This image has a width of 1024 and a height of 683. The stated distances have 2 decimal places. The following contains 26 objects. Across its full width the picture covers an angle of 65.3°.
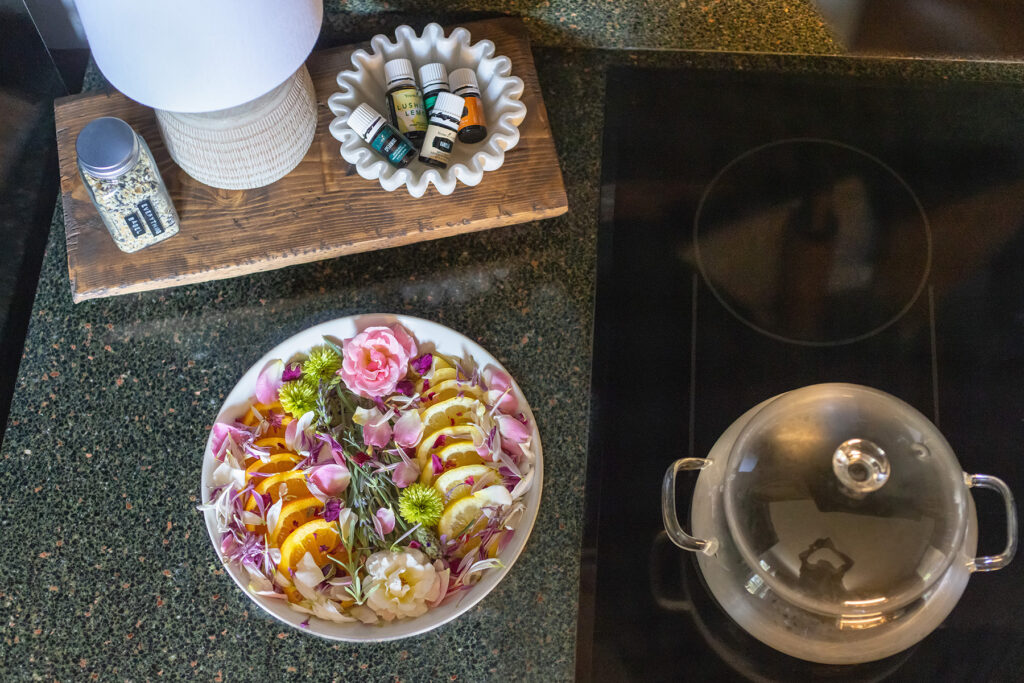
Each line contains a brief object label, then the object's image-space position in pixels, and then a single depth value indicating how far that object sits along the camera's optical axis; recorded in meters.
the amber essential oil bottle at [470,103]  0.76
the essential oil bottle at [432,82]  0.77
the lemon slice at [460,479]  0.71
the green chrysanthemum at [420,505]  0.70
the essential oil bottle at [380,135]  0.75
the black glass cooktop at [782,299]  0.74
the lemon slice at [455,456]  0.73
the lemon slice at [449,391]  0.75
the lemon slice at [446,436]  0.73
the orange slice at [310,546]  0.70
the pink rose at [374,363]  0.72
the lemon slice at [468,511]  0.71
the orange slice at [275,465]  0.73
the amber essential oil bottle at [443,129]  0.74
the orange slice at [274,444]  0.74
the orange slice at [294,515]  0.71
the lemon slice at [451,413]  0.74
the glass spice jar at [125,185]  0.67
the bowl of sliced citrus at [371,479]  0.70
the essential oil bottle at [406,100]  0.77
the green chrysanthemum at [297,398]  0.74
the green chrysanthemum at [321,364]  0.75
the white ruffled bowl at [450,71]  0.75
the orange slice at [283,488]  0.72
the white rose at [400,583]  0.69
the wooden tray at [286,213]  0.77
